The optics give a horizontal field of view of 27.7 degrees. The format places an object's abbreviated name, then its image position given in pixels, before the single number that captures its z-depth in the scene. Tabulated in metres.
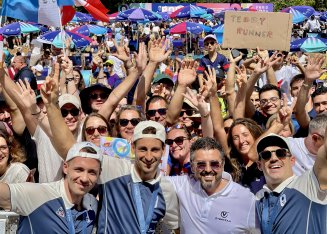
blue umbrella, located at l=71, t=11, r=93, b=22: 36.74
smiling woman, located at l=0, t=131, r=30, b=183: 4.96
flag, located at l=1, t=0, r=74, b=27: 7.89
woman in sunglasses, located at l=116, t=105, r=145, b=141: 5.82
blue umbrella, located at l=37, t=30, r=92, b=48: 17.80
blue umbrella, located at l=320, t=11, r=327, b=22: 41.63
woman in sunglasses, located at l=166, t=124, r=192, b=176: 5.75
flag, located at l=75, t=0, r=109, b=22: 9.36
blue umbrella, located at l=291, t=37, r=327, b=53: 18.27
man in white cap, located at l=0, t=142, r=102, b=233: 4.16
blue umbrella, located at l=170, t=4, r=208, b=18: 36.47
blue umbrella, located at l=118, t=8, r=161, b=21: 35.69
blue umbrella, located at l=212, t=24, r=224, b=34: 27.02
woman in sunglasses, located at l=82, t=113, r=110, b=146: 5.50
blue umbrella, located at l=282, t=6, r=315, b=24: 33.66
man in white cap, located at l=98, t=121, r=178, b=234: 4.47
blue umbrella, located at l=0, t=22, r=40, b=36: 28.69
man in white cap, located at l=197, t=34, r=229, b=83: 11.02
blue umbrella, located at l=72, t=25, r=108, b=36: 28.03
